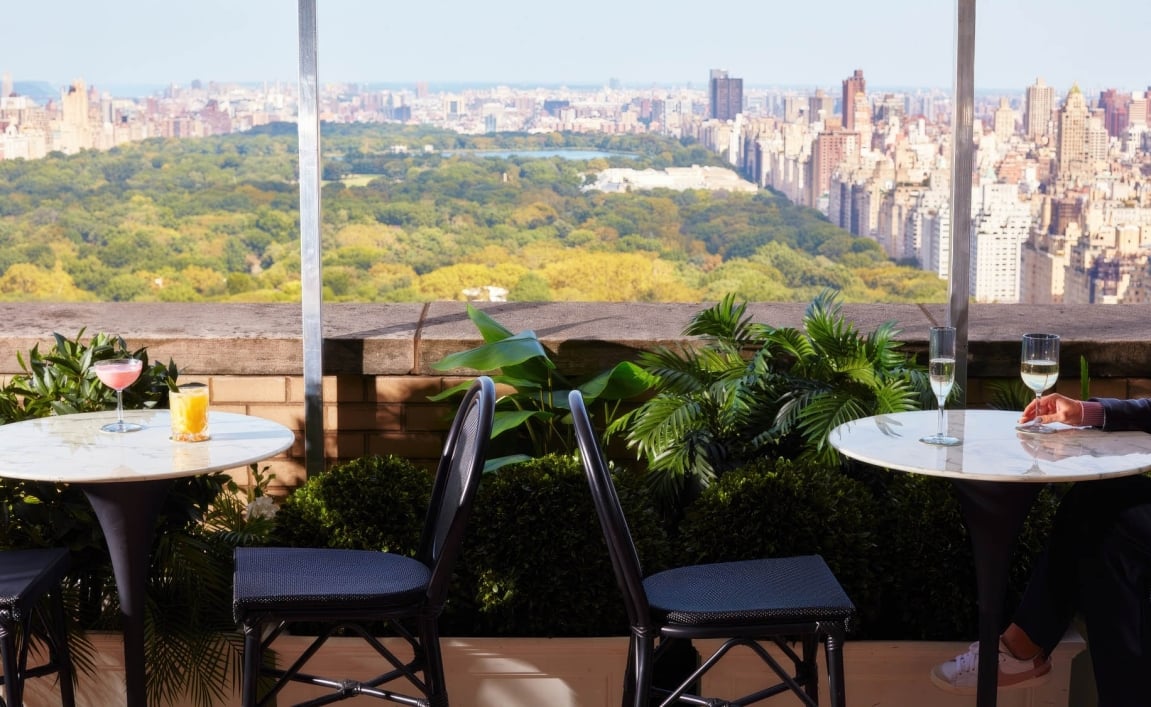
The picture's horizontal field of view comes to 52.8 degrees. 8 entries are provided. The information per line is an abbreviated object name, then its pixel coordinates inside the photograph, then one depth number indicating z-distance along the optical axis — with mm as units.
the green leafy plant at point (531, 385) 2990
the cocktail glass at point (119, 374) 2383
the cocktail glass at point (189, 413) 2324
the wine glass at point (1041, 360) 2252
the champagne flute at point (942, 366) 2234
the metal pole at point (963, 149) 2920
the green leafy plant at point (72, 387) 2697
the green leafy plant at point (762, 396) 2816
